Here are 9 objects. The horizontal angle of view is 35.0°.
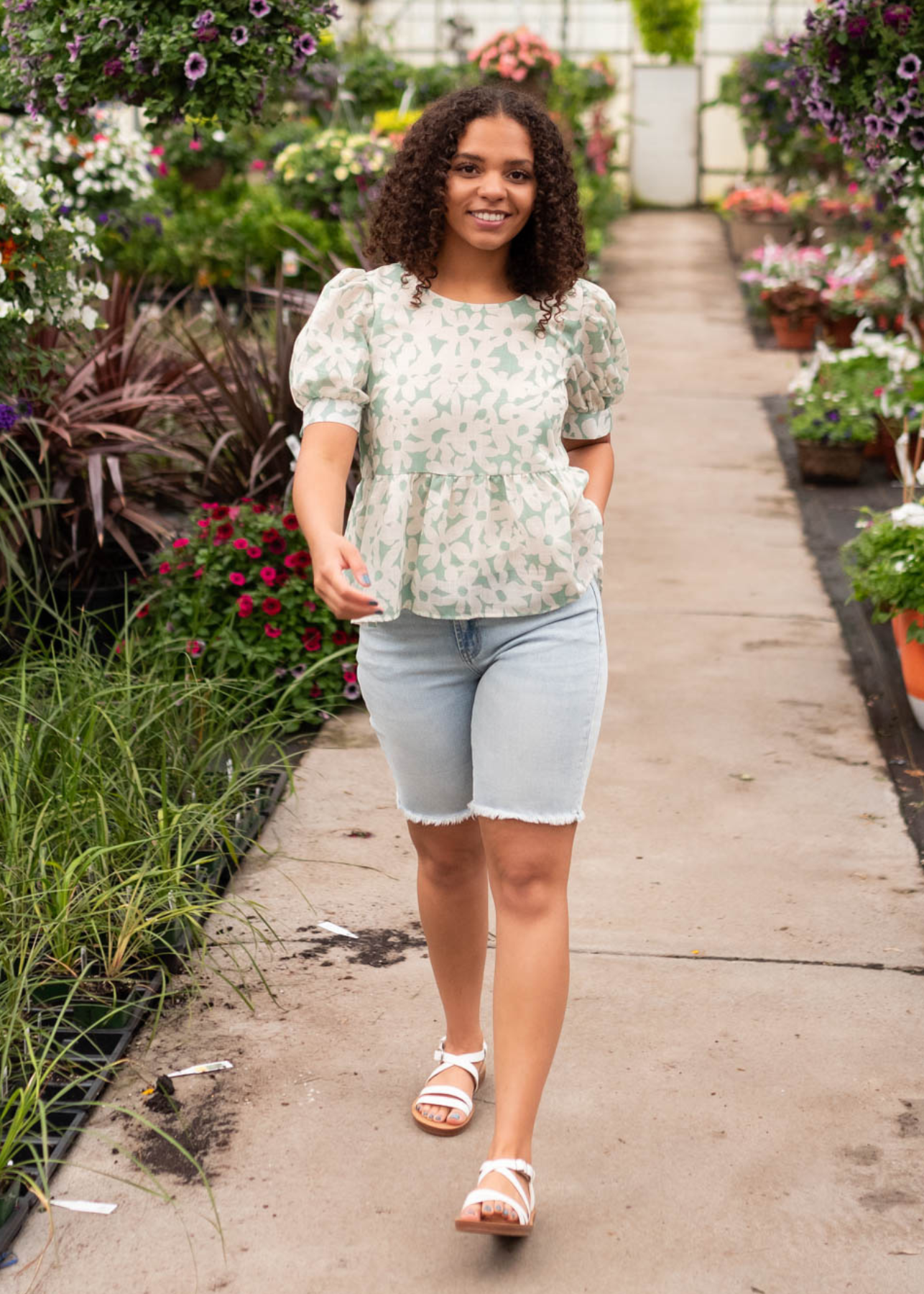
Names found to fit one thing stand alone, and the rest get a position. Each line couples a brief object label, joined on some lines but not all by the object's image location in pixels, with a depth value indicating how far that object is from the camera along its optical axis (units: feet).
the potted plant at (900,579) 12.51
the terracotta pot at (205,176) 38.83
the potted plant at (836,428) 21.34
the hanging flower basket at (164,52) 12.25
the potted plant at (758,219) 43.34
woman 6.69
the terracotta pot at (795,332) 32.01
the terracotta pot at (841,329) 30.48
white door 58.34
